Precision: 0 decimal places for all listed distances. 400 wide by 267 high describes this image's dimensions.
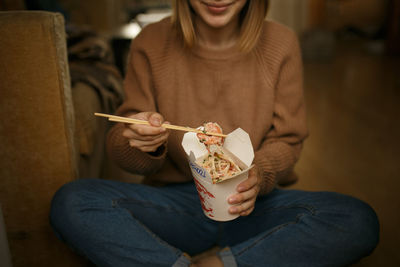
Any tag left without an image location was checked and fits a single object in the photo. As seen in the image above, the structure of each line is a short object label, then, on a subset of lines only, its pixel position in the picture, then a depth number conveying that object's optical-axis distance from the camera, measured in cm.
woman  93
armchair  89
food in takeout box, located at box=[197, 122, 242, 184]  82
